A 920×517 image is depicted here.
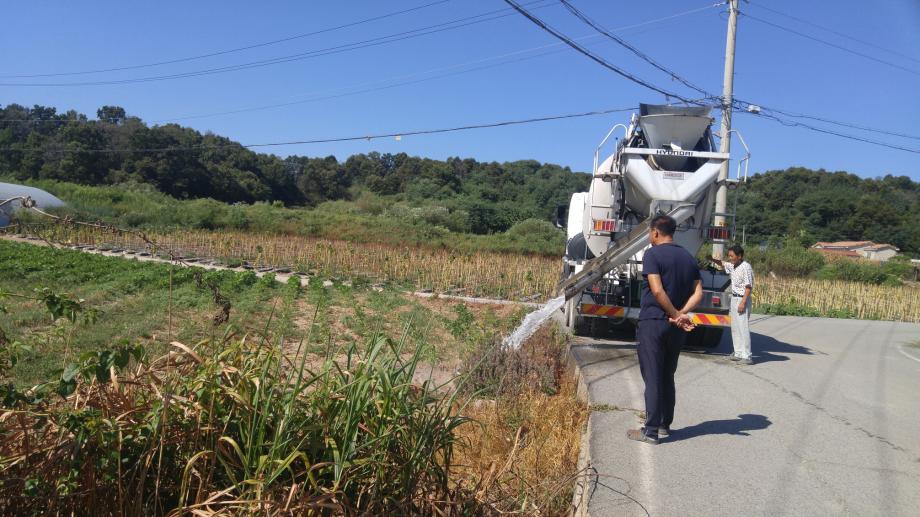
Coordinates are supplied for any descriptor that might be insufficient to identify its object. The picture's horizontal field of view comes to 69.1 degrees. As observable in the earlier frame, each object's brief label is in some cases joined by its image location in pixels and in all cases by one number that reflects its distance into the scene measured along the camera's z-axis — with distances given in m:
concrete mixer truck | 9.56
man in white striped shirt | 9.46
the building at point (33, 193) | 35.06
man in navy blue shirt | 5.39
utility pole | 17.17
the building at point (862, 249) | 46.63
